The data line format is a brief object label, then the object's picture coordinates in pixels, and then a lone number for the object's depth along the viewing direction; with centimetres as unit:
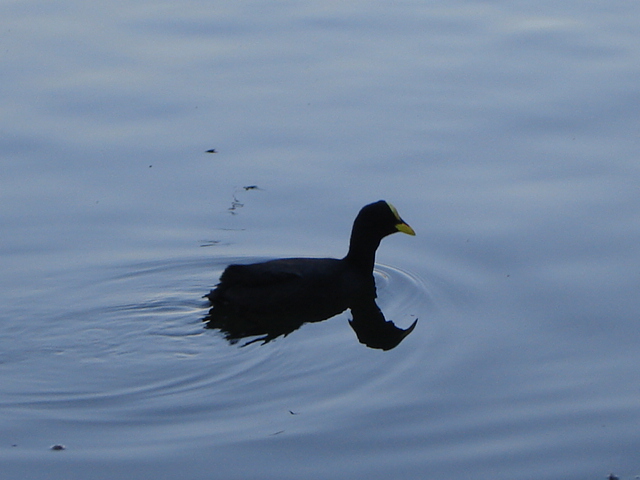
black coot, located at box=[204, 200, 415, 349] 1636
